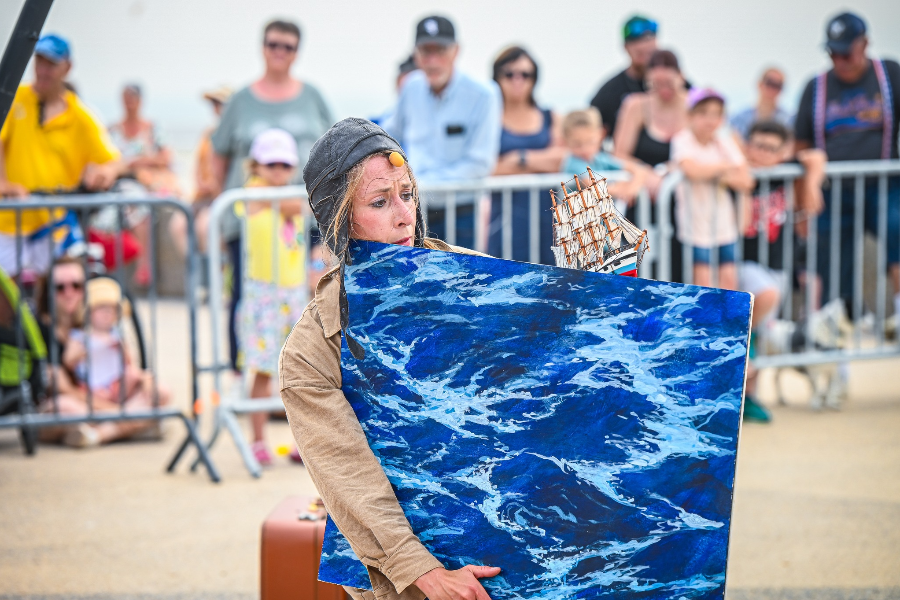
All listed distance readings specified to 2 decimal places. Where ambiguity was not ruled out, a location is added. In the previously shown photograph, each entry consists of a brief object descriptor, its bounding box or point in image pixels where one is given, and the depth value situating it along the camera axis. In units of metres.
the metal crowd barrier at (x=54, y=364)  10.84
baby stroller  11.55
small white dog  13.03
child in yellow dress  11.01
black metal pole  4.77
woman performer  3.86
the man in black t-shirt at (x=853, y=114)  13.45
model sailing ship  3.95
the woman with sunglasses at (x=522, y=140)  12.08
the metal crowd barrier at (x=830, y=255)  12.85
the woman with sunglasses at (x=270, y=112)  12.51
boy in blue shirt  11.73
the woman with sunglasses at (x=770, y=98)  20.52
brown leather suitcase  5.47
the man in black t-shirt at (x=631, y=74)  13.80
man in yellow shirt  12.36
